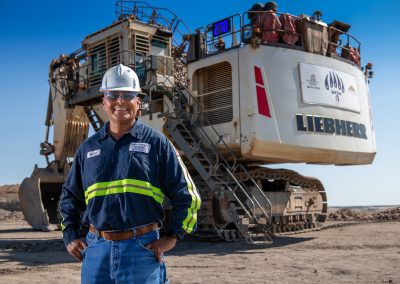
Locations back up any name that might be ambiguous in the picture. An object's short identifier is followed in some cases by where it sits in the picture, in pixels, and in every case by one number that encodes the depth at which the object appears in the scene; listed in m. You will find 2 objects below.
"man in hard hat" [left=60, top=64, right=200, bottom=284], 3.16
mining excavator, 11.94
